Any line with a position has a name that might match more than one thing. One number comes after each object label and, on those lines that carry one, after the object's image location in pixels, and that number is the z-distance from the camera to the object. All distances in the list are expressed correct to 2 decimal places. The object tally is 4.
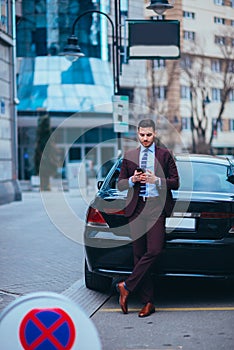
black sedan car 6.98
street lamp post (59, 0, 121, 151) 18.64
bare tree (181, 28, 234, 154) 42.56
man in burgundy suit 6.69
